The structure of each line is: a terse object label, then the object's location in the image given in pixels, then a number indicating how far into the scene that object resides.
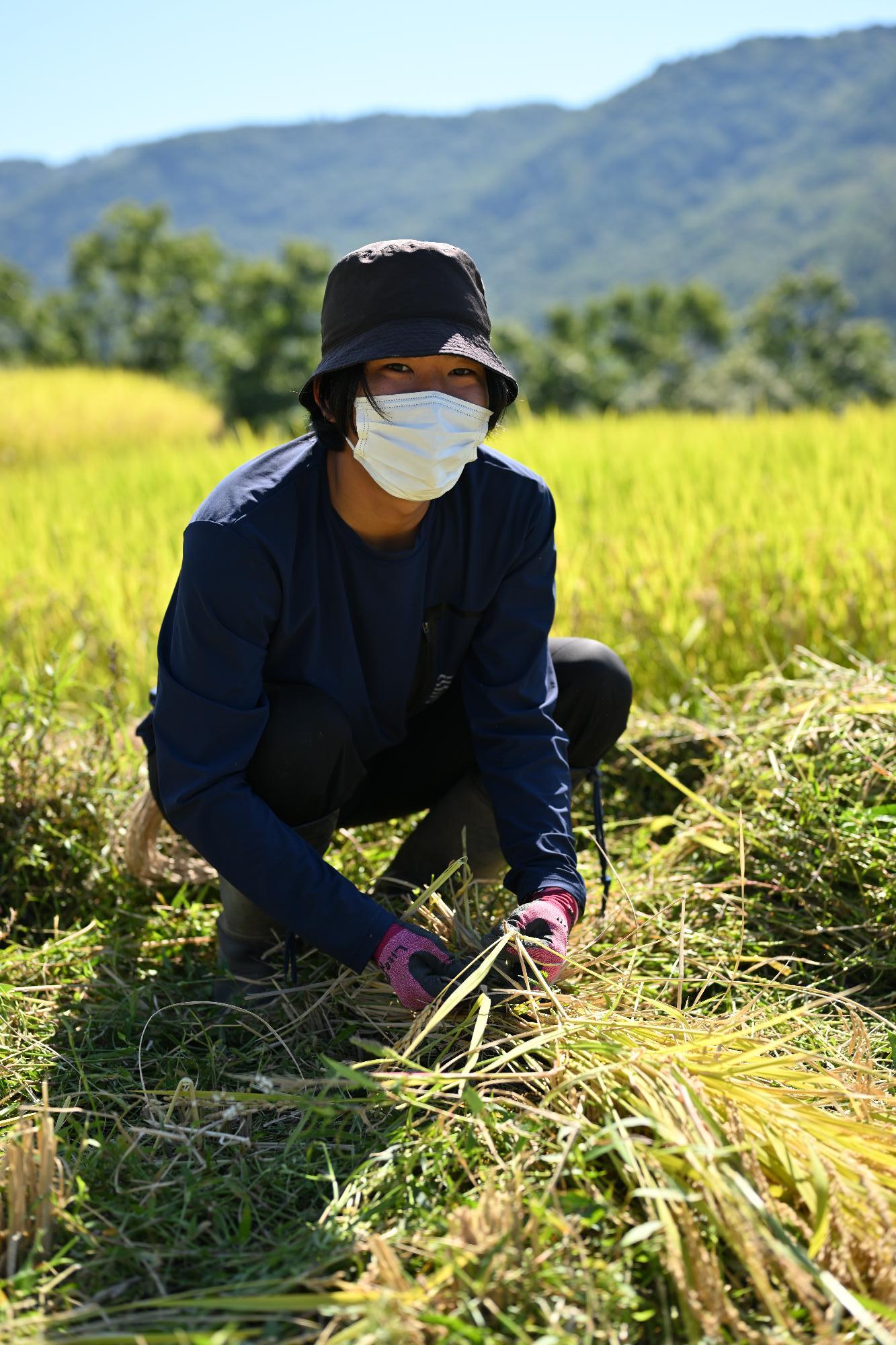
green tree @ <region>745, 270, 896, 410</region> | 31.81
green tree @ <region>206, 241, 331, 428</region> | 17.05
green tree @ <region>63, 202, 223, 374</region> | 23.56
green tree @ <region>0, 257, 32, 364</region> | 28.67
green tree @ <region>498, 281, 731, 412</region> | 26.92
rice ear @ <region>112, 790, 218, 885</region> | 2.08
